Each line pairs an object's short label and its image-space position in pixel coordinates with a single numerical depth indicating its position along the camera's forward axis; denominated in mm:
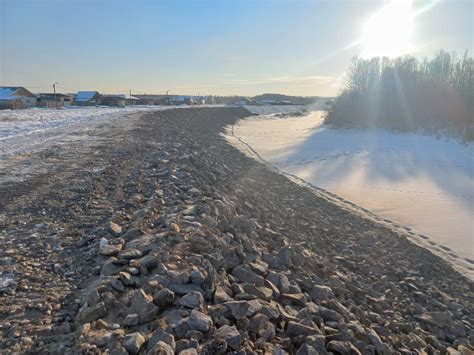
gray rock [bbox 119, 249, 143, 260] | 4758
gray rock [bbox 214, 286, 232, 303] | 4029
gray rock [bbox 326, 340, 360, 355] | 3682
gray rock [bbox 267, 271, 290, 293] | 4863
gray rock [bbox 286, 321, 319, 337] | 3803
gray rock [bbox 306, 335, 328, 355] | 3562
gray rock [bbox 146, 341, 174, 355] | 3000
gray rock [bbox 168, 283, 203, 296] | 4034
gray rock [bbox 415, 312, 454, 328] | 5441
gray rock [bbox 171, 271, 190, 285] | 4176
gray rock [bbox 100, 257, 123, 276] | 4402
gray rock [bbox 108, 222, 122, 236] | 5730
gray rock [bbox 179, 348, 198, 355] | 3080
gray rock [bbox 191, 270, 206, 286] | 4227
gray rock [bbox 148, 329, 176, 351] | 3154
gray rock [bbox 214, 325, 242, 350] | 3288
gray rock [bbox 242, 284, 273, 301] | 4382
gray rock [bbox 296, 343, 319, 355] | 3436
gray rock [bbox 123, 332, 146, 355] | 3100
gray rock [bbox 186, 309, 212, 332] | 3438
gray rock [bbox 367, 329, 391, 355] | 4023
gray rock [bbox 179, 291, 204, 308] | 3792
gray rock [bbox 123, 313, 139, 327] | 3511
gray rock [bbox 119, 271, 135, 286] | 4137
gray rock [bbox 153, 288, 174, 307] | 3805
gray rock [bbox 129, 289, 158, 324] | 3596
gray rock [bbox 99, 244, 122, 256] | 4926
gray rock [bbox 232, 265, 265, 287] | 4785
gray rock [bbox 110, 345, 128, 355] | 2998
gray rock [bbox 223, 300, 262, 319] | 3777
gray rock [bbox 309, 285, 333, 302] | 5027
